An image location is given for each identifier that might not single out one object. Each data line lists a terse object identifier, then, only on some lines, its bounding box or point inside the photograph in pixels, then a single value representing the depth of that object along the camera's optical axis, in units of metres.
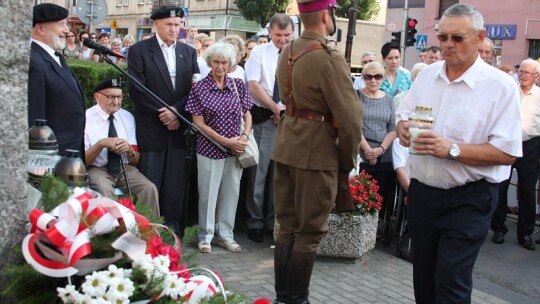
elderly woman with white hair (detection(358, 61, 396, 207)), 7.80
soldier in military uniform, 4.86
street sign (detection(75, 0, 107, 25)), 14.82
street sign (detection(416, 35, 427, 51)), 27.37
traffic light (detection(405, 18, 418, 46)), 26.34
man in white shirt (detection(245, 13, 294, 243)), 7.49
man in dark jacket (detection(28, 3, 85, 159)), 4.48
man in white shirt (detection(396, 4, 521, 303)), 4.00
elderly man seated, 6.16
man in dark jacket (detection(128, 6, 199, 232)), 6.74
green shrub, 7.39
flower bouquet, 1.99
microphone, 4.96
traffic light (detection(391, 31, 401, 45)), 21.89
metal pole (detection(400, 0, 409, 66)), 33.75
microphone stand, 6.15
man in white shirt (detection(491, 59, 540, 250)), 8.64
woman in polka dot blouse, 6.85
